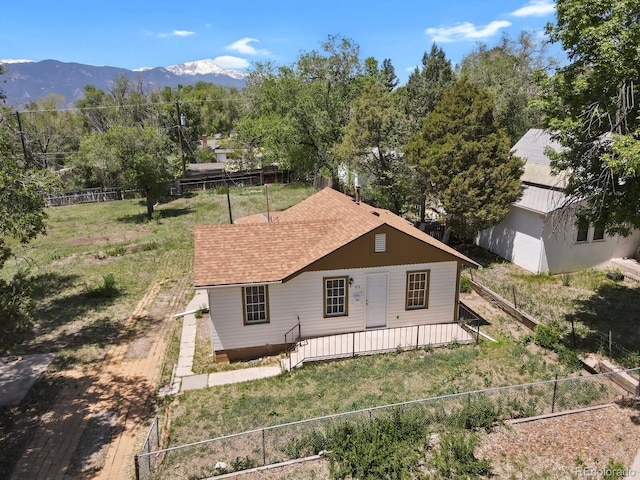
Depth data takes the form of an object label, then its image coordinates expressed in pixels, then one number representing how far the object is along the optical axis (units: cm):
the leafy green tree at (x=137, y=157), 3241
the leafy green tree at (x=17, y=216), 1025
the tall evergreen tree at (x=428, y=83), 3594
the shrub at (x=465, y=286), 1998
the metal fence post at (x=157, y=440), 1003
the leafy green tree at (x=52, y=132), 6019
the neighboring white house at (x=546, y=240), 2112
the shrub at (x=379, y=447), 886
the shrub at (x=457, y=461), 884
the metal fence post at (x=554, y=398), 1074
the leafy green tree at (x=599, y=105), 1141
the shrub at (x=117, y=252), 2602
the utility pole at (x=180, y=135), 4385
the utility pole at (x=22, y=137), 3928
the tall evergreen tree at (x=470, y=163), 2208
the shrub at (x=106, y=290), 1991
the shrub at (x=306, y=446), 952
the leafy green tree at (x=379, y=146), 2559
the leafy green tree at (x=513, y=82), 3384
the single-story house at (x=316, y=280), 1414
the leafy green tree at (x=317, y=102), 3281
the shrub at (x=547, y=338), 1447
